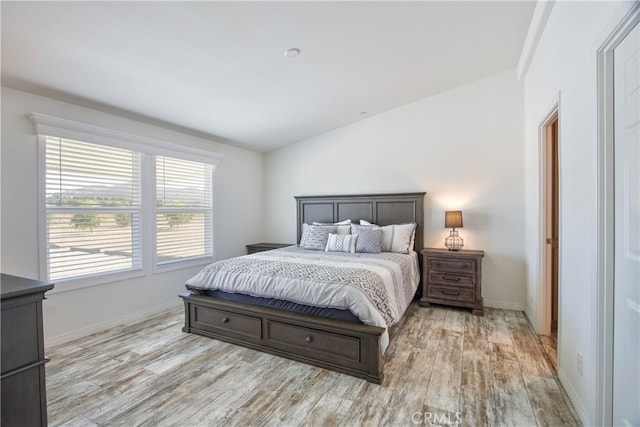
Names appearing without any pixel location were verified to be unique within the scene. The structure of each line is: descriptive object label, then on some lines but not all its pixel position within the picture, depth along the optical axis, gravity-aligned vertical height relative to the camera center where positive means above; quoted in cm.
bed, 225 -95
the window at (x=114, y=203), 287 +12
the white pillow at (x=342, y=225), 436 -20
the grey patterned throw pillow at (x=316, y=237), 421 -36
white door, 131 -11
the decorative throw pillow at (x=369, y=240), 386 -38
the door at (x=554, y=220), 305 -10
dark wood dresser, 124 -61
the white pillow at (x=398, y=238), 397 -36
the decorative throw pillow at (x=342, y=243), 393 -42
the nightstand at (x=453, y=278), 364 -86
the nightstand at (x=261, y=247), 504 -59
